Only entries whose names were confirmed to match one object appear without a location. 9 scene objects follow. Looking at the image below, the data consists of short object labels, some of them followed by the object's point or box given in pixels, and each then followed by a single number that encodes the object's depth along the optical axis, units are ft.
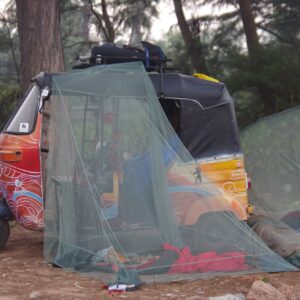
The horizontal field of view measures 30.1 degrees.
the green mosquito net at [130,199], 18.33
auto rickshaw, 21.33
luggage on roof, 23.32
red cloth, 18.20
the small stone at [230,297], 16.10
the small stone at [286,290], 16.21
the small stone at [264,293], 15.67
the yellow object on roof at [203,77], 22.75
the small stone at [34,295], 16.21
